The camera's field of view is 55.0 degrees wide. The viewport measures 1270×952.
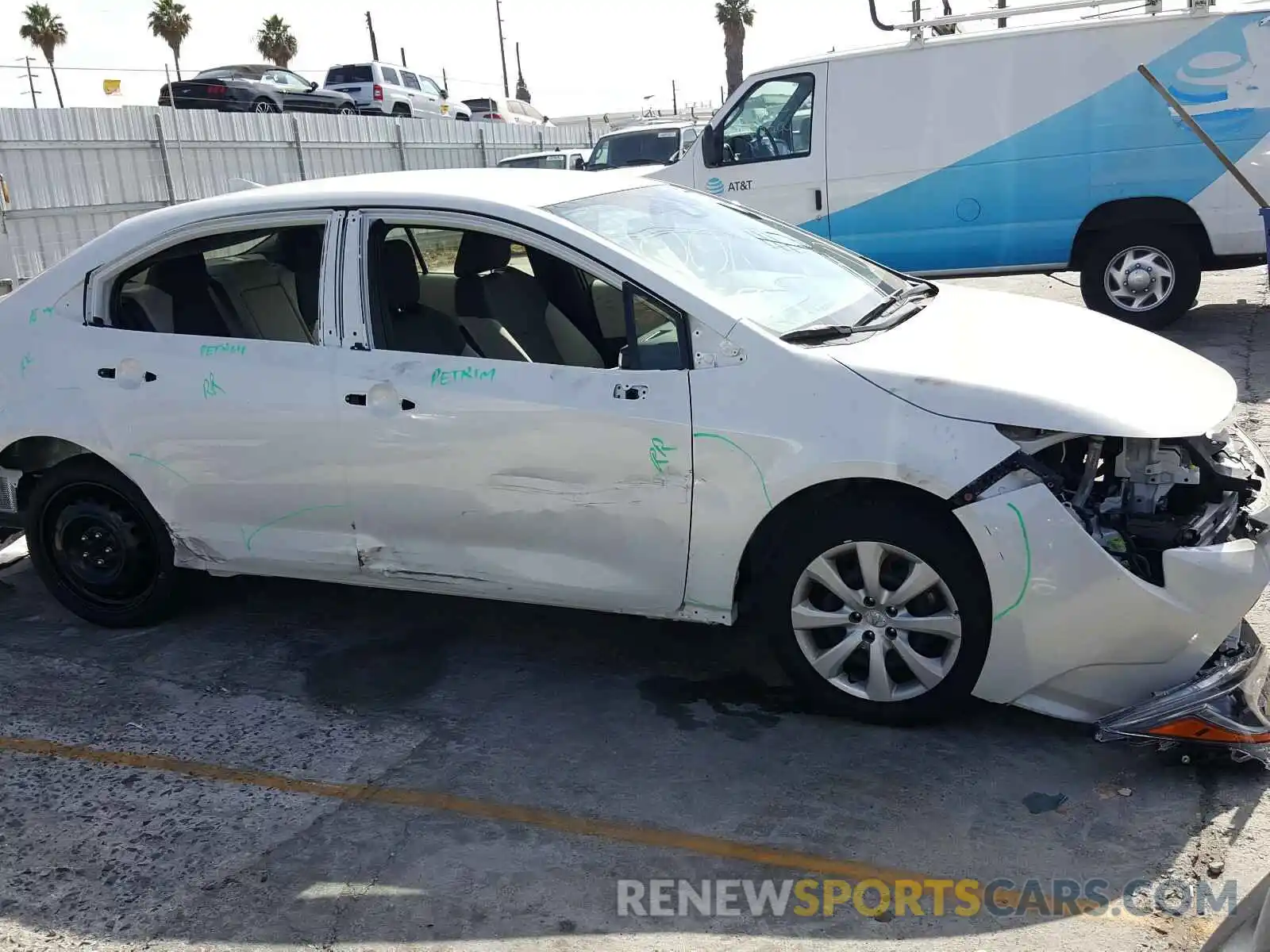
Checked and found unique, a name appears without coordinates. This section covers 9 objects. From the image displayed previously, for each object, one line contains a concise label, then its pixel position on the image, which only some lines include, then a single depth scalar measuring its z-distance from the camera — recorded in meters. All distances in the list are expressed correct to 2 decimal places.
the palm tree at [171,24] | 52.25
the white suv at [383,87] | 30.69
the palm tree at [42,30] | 56.03
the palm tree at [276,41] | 56.03
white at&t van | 8.85
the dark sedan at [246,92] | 25.64
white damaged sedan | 3.48
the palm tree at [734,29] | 55.41
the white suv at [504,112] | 39.03
